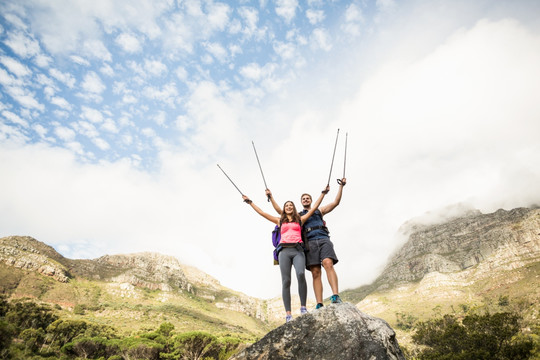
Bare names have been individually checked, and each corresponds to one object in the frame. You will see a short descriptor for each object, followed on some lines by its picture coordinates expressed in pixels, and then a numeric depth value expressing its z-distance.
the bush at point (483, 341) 27.12
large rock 3.12
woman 4.84
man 4.70
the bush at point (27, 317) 43.31
